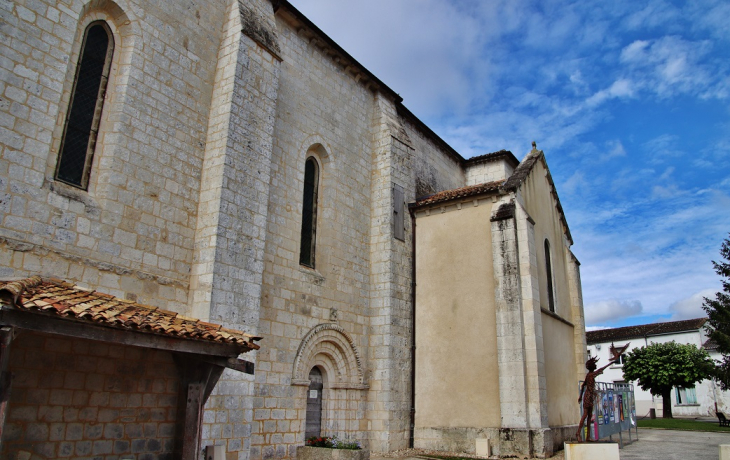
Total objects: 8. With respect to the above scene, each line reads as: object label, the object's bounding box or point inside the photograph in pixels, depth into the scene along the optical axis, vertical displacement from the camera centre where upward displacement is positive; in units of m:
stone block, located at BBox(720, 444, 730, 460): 7.75 -0.88
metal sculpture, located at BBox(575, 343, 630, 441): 9.62 -0.04
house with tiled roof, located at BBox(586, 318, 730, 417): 38.50 +3.03
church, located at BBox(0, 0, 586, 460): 7.11 +2.34
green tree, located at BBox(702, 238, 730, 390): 28.78 +4.09
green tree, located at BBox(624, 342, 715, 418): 31.52 +1.38
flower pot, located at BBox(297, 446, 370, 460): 9.55 -1.34
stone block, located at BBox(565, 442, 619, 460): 8.28 -1.00
